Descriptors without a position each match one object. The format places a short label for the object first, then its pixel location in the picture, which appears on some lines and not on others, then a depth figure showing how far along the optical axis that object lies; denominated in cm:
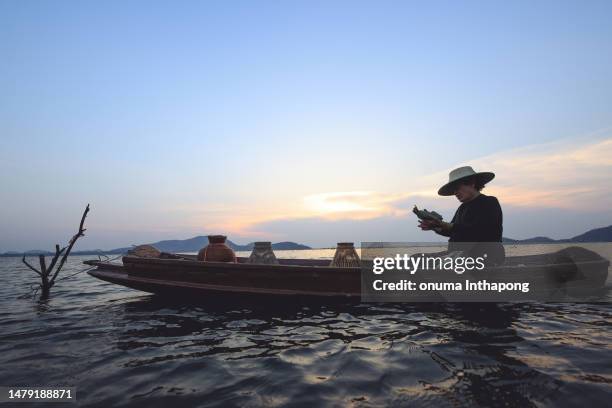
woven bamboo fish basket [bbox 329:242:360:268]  836
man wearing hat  673
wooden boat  792
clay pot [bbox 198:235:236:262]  895
